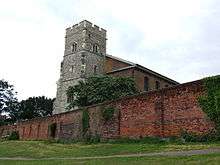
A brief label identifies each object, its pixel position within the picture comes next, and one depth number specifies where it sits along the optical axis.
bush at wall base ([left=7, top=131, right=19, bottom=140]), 26.42
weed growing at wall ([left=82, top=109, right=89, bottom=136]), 17.91
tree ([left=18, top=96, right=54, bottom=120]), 41.92
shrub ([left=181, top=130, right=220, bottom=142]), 11.52
